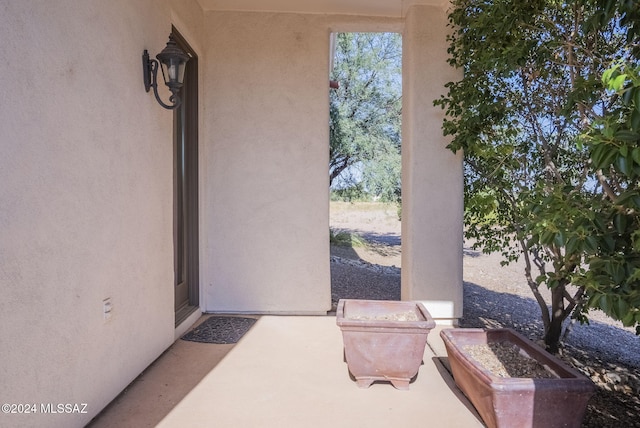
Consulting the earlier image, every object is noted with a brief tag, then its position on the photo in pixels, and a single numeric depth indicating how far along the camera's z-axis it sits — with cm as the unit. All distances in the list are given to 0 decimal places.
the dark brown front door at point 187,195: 370
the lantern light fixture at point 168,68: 265
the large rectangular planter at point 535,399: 186
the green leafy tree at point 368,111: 857
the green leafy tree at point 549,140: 151
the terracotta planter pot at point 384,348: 237
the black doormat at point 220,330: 335
